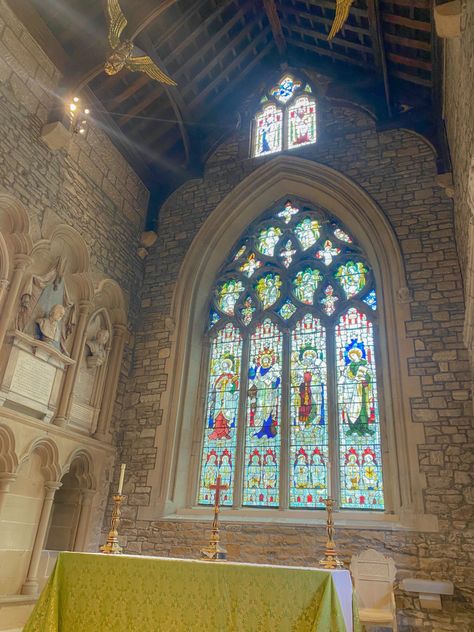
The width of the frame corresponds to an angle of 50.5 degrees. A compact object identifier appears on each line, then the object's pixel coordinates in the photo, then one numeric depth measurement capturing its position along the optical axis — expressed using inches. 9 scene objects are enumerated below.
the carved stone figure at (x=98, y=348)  255.8
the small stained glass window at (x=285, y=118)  313.3
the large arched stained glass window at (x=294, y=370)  232.5
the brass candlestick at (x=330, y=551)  132.7
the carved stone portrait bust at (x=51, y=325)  220.7
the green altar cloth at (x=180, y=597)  108.7
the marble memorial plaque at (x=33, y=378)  204.5
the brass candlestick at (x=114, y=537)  144.7
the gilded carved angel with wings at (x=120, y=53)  216.1
